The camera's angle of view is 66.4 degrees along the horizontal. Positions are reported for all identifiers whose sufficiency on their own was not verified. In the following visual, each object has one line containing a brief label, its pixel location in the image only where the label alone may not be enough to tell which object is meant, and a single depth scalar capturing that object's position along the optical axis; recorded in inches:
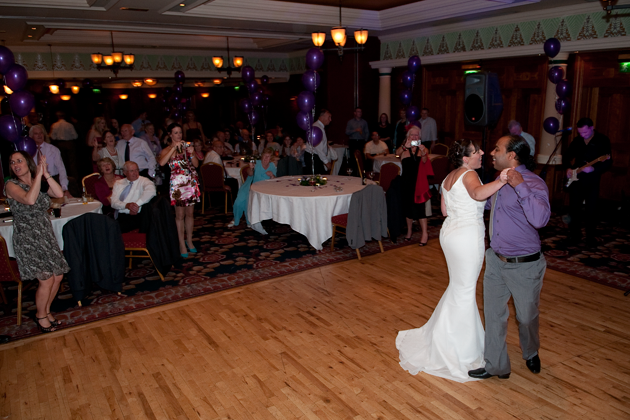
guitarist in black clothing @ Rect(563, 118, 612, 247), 234.1
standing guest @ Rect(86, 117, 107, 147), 400.2
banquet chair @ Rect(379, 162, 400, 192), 277.1
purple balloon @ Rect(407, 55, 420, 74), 371.9
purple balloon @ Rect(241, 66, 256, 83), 426.1
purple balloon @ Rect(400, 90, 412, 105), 383.9
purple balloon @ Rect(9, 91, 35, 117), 232.2
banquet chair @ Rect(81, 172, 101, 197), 249.3
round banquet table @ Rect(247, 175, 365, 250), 237.1
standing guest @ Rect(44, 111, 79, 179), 447.2
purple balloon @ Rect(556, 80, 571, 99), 292.0
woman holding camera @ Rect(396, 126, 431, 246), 223.1
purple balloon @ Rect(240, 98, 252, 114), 431.2
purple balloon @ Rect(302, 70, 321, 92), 287.6
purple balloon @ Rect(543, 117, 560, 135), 305.0
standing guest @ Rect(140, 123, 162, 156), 395.0
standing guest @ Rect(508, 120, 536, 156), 252.7
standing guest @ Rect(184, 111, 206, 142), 483.6
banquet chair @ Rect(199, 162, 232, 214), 327.3
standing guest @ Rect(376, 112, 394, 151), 446.3
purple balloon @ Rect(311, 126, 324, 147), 299.9
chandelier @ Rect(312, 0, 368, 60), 287.7
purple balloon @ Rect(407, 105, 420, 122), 372.5
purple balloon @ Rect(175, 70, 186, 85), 516.4
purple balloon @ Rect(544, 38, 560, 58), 291.0
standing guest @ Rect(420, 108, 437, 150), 407.2
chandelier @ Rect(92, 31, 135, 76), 423.8
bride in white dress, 123.5
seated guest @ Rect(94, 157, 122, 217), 231.8
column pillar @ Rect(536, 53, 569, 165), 314.7
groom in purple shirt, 112.0
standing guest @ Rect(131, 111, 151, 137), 490.3
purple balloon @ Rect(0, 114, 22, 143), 236.4
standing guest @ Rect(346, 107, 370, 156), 447.2
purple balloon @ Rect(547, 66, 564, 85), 297.6
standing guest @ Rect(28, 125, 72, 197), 265.1
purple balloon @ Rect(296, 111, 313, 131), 299.4
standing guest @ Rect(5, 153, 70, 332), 152.2
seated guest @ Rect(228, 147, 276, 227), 287.1
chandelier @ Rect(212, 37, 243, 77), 493.0
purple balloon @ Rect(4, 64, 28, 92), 231.3
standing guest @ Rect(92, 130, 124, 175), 290.4
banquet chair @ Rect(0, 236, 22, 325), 160.4
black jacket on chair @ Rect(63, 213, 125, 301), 176.7
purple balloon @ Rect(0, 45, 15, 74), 227.6
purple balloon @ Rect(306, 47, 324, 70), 291.3
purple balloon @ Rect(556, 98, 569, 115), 303.0
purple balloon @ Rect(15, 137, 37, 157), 242.1
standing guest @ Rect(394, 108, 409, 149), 410.0
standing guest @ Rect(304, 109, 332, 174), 313.3
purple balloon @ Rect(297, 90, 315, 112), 285.4
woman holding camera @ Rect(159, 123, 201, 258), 223.5
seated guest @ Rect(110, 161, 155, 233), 219.9
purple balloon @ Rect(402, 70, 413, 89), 383.9
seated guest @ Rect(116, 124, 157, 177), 300.5
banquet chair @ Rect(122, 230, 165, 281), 204.1
